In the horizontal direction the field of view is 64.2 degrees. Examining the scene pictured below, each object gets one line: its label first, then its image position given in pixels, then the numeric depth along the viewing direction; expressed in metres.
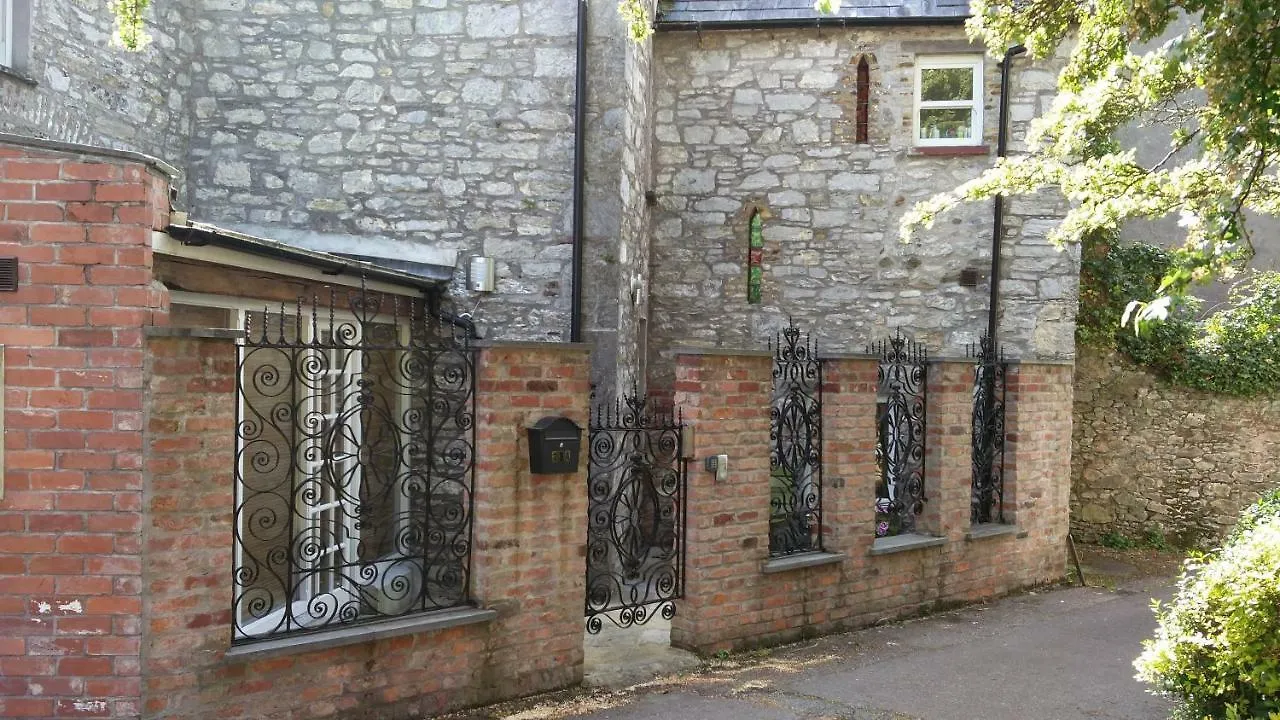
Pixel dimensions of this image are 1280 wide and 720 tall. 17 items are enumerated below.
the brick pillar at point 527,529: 5.17
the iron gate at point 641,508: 5.85
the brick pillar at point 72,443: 4.00
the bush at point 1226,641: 4.28
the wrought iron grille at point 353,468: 4.78
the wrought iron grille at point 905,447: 7.57
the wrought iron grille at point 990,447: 8.43
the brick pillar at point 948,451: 7.66
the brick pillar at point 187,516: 4.07
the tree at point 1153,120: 4.39
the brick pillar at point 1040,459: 8.37
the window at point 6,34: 6.65
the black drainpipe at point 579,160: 8.36
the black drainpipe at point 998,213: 9.92
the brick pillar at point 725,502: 6.03
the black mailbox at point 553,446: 5.25
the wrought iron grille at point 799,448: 6.72
